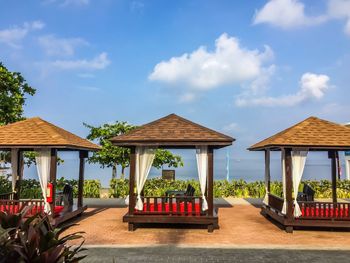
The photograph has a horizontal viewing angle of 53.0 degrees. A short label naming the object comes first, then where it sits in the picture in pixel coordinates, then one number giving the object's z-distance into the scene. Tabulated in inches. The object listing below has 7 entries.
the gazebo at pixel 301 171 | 460.4
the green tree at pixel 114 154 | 959.6
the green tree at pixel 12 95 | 771.4
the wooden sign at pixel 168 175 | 888.9
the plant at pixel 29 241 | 149.1
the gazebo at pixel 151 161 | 470.3
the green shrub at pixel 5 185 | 764.8
